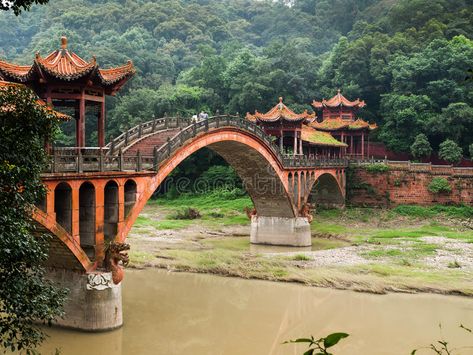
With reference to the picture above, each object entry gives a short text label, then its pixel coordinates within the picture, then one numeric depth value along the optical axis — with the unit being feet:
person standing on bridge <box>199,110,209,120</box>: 107.18
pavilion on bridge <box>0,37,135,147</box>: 62.69
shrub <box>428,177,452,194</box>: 153.28
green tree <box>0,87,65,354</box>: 31.58
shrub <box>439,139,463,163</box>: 166.61
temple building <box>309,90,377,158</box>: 184.22
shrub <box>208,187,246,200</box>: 187.83
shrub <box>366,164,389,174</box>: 164.35
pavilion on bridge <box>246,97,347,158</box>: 145.18
